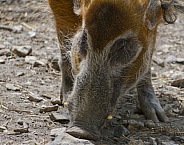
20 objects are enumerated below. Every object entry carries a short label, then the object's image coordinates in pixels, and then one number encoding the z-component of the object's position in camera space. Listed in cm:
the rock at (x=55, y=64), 1044
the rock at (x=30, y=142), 679
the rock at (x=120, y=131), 748
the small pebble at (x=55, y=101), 854
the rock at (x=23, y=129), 713
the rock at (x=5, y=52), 1060
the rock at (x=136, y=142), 690
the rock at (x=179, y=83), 980
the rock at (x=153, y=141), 718
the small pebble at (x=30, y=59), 1040
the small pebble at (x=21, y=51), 1066
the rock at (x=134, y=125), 777
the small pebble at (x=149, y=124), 795
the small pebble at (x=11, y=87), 886
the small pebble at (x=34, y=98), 851
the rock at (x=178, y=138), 750
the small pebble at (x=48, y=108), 805
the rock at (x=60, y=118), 771
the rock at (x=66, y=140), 653
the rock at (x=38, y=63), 1031
